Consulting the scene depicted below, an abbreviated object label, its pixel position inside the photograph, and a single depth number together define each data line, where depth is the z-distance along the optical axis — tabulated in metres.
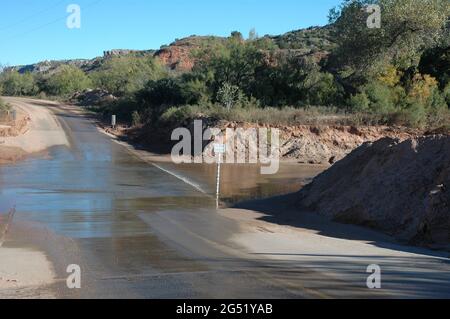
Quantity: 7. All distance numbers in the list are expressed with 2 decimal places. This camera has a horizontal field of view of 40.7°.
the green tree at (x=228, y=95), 42.56
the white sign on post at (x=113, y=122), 47.39
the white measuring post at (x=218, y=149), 18.83
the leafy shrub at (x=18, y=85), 103.52
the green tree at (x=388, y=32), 36.78
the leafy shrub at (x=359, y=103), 39.72
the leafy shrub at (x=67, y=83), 100.75
